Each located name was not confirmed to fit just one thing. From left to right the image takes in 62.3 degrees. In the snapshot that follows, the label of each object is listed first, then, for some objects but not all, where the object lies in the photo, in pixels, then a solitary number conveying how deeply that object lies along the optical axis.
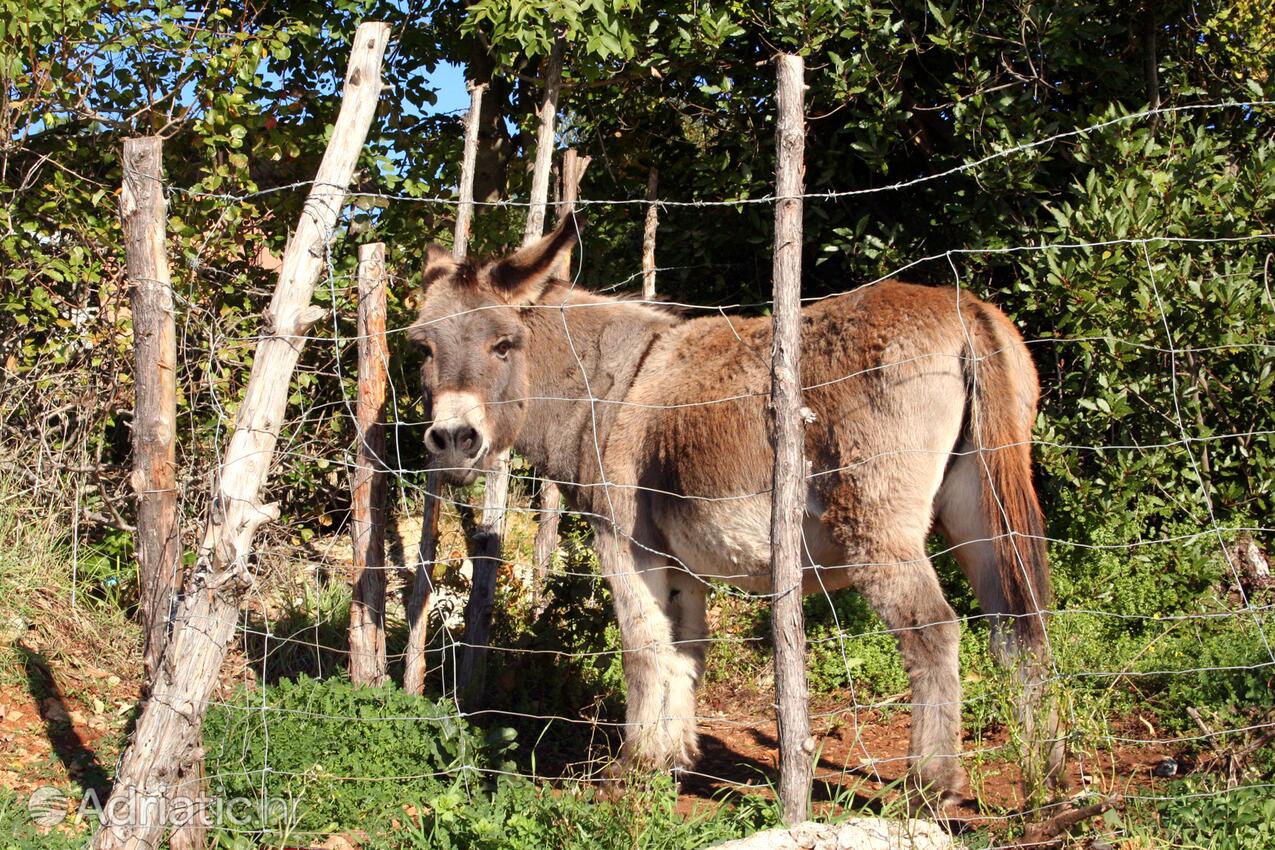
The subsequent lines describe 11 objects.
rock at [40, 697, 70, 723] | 4.91
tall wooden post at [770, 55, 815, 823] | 3.30
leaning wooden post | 3.40
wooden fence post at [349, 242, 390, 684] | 4.92
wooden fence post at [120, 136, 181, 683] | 3.58
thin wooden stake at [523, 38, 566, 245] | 5.66
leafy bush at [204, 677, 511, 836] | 4.05
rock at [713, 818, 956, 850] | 3.16
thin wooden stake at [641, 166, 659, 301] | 6.54
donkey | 3.97
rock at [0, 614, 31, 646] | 5.20
